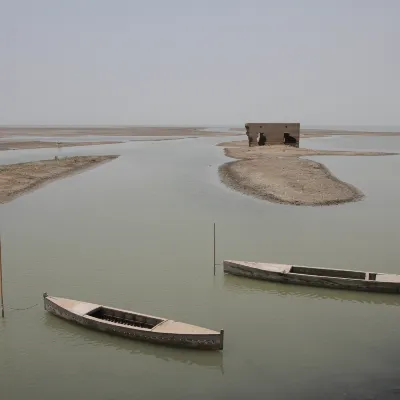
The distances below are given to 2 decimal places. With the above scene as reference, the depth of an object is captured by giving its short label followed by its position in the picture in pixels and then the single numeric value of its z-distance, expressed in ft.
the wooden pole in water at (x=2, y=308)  46.52
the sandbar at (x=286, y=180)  105.40
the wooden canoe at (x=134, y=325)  39.60
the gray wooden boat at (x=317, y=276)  52.80
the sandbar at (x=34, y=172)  119.55
